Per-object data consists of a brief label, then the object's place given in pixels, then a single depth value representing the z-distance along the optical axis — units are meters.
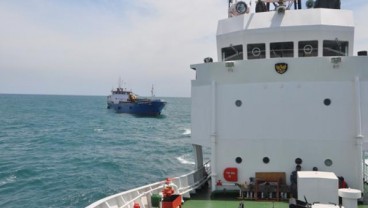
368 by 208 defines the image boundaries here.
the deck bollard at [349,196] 8.41
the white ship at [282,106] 11.38
